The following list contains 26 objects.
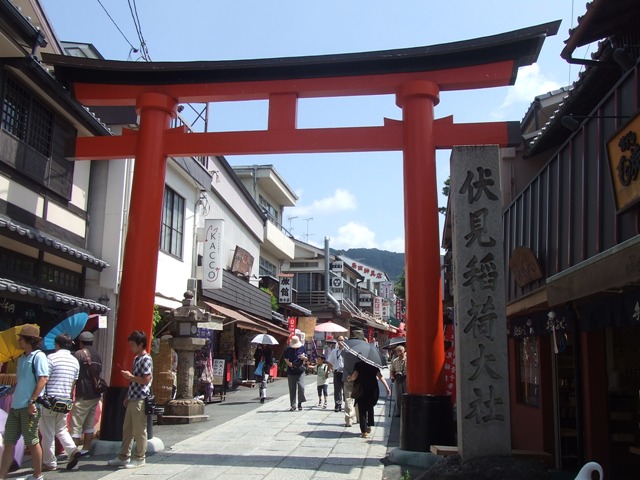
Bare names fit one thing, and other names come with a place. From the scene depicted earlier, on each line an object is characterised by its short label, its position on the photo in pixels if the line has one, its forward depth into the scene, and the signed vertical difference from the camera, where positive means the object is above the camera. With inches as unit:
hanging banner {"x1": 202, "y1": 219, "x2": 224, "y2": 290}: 713.0 +114.0
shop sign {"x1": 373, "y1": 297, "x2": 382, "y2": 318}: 2422.7 +195.9
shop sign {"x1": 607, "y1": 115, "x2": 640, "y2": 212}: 242.8 +82.9
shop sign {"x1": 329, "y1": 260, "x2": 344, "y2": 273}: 1683.1 +245.6
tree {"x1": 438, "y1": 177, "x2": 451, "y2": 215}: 935.1 +258.9
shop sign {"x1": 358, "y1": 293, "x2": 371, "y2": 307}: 2283.5 +204.7
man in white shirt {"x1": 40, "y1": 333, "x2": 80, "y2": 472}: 312.7 -33.8
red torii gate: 366.0 +147.7
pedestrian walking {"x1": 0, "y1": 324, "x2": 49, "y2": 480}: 276.1 -27.7
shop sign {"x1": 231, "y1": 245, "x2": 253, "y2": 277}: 875.4 +135.7
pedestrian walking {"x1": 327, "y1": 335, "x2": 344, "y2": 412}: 589.6 -17.1
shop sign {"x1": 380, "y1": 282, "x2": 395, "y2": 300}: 2498.8 +274.8
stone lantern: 518.9 -8.7
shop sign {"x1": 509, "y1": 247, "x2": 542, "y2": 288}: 399.5 +64.4
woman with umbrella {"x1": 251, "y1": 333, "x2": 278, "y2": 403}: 701.3 -7.5
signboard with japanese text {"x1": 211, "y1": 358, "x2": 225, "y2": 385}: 719.6 -22.9
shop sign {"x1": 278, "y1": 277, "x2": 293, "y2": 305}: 1227.2 +125.5
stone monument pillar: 260.7 +23.4
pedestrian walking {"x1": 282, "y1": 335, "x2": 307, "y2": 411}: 607.8 -16.2
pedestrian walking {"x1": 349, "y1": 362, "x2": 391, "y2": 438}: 440.1 -25.4
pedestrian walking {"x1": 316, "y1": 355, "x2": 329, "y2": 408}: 661.3 -25.8
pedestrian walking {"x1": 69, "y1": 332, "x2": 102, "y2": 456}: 356.5 -31.7
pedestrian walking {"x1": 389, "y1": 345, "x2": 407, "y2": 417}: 578.9 -16.7
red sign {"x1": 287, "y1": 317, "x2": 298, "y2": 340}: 1167.3 +55.8
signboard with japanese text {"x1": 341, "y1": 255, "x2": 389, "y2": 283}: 2194.9 +327.0
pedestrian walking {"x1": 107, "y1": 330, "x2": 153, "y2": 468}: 325.7 -34.1
